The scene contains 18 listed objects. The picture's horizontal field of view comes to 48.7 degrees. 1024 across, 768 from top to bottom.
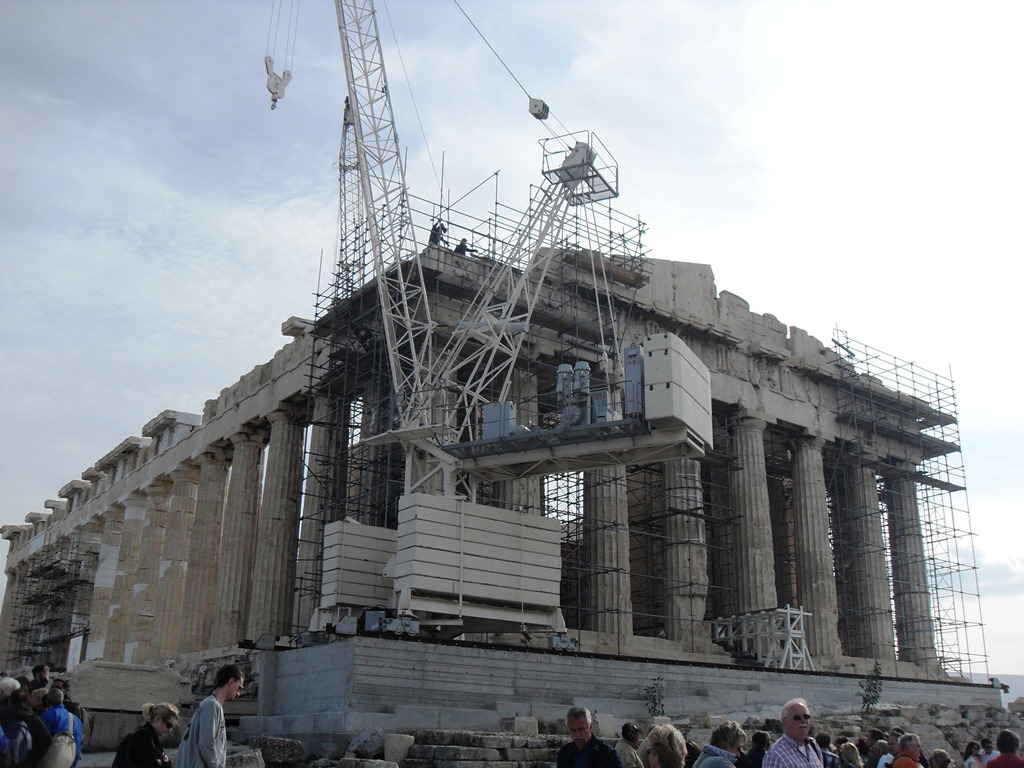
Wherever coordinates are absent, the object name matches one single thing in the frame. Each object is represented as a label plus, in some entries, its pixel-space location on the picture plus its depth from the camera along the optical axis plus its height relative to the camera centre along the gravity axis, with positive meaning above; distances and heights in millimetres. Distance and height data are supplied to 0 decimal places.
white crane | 31438 +8754
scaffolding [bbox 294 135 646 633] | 40750 +13723
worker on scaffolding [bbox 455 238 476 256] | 42406 +17285
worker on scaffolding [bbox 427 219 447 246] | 42469 +17780
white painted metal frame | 42812 +3605
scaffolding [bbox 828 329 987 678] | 52688 +12493
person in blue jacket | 12320 +32
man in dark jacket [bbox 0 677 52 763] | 11078 +52
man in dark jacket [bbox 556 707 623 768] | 10250 -157
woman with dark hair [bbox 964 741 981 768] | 16906 -262
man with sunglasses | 9875 -91
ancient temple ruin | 40469 +8928
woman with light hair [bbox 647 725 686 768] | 9992 -155
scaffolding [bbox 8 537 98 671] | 71062 +7370
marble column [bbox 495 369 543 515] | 39344 +8245
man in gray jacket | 10117 -122
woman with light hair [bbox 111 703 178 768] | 10320 -203
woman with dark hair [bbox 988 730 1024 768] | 13125 -141
